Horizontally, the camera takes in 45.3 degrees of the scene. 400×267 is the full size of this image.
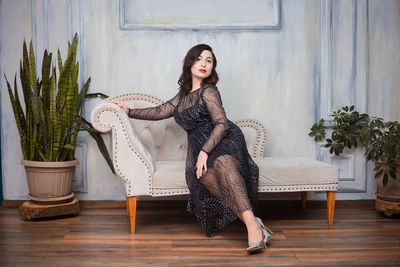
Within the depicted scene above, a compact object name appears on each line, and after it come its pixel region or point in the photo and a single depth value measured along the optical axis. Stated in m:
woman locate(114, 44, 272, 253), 2.74
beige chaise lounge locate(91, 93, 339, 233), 2.95
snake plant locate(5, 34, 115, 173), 3.43
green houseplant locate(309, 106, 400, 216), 3.36
